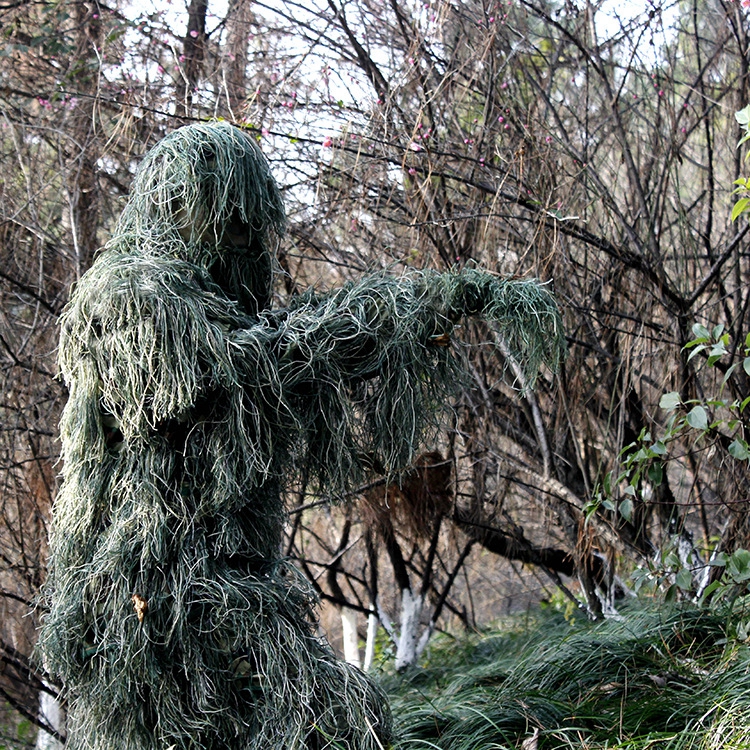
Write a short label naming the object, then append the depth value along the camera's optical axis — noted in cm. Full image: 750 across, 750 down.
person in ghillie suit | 471
